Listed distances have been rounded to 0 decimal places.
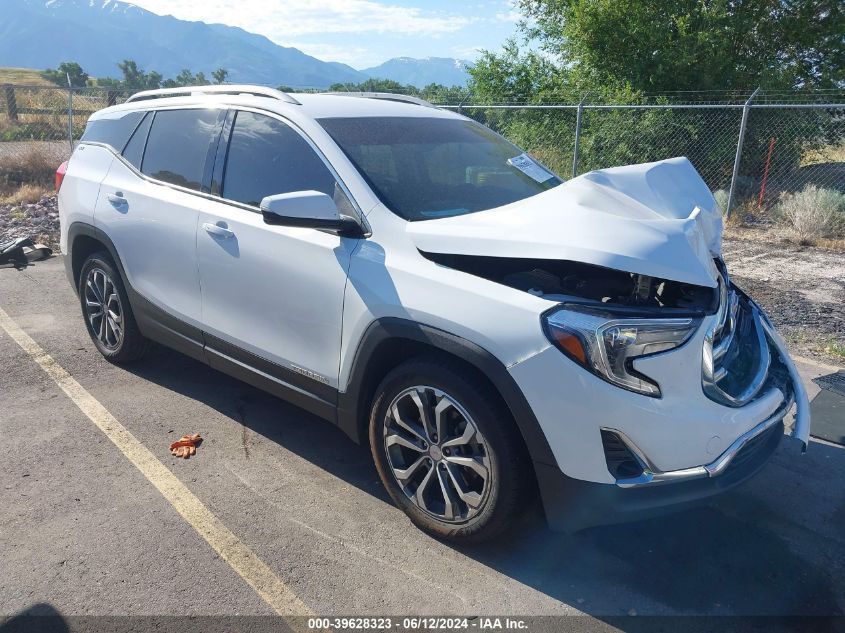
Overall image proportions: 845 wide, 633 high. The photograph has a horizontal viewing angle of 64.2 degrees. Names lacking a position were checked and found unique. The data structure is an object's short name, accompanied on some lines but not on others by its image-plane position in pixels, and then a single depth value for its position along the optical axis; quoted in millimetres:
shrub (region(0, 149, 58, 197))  13062
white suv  2451
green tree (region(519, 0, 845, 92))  13743
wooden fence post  15759
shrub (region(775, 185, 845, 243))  9656
